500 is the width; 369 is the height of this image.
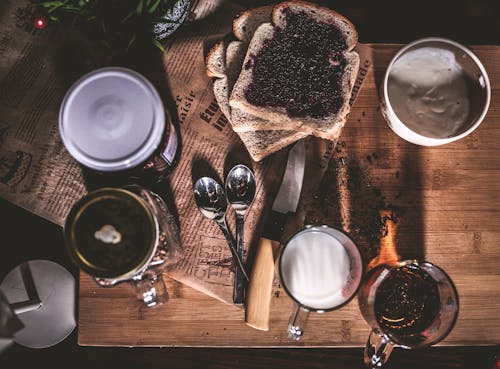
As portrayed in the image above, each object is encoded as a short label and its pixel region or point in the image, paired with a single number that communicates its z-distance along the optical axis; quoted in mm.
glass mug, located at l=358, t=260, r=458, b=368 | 1014
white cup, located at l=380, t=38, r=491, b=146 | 1074
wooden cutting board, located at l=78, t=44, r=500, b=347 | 1122
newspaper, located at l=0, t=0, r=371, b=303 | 1126
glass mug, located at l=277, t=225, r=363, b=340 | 1014
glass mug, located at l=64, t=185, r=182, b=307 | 901
